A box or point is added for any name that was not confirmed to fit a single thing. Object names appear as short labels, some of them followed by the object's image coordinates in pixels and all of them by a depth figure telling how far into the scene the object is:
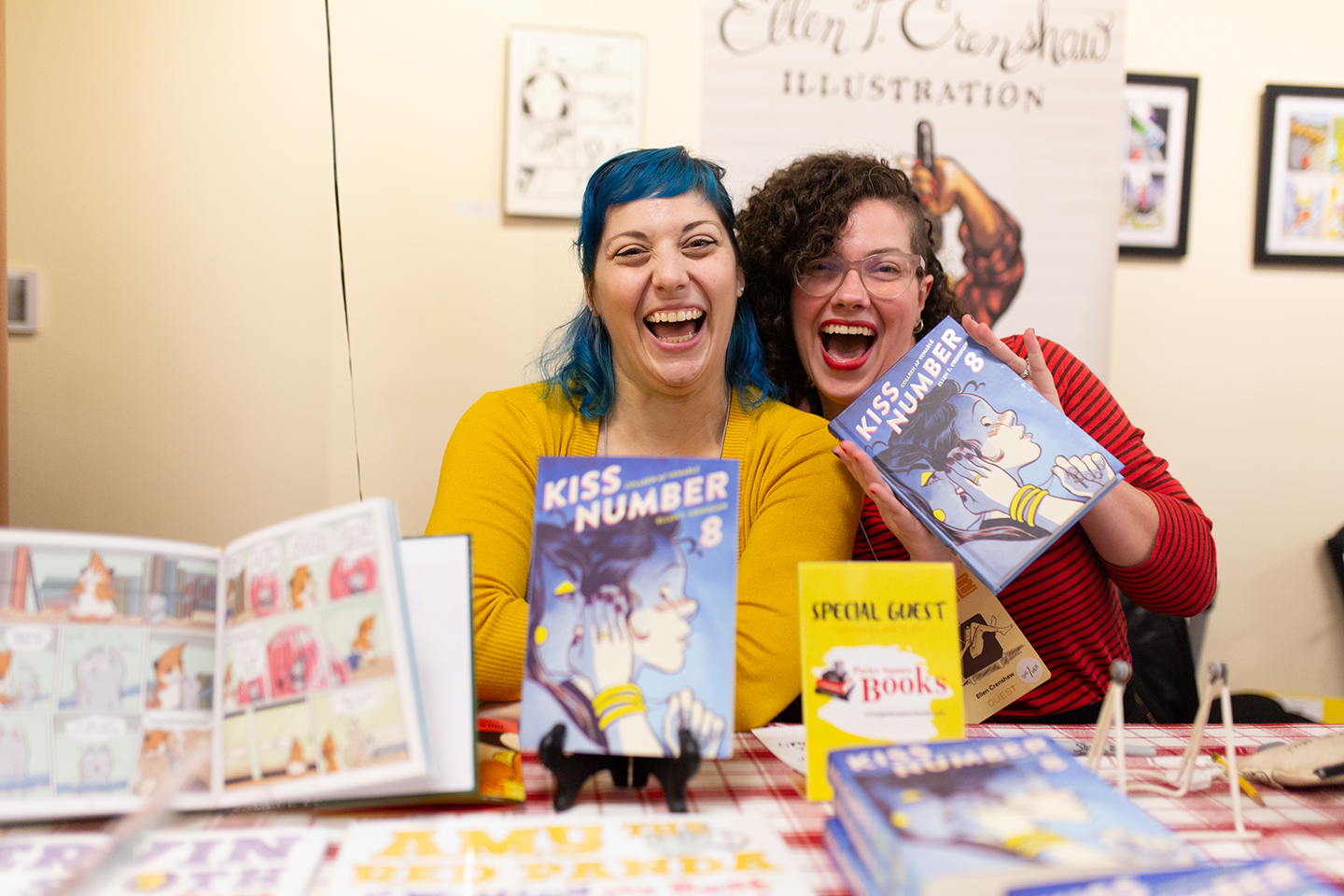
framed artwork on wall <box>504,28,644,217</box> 2.22
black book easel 0.75
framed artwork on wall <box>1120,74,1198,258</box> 2.37
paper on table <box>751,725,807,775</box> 0.90
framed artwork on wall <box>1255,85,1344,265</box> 2.39
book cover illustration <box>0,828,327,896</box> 0.62
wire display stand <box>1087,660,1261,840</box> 0.75
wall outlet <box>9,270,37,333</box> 2.18
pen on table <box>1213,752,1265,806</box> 0.82
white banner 2.12
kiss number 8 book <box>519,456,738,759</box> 0.76
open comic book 0.71
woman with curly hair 1.24
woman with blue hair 1.11
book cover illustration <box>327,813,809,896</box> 0.64
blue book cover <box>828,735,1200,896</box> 0.55
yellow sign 0.81
